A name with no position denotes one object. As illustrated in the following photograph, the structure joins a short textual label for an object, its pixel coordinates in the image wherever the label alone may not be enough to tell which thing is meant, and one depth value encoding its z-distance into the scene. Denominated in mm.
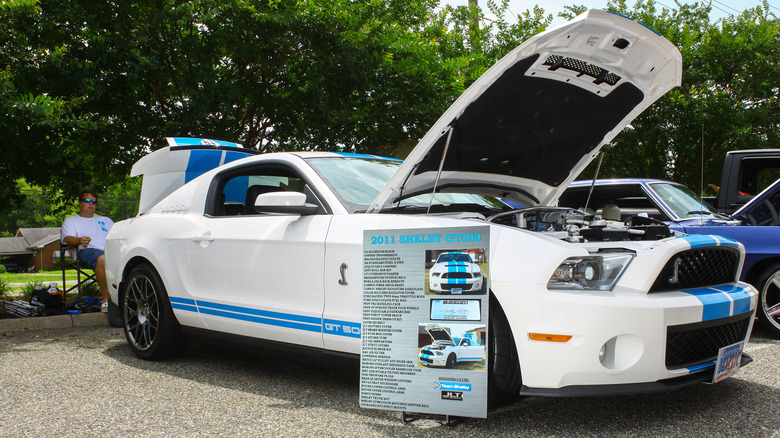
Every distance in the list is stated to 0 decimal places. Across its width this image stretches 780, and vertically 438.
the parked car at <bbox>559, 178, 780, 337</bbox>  5609
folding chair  7566
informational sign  2992
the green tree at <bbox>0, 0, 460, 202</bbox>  7801
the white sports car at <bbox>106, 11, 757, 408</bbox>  2943
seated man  7410
